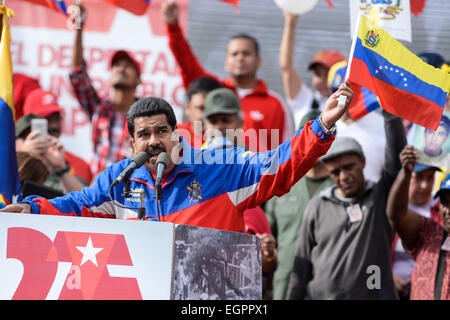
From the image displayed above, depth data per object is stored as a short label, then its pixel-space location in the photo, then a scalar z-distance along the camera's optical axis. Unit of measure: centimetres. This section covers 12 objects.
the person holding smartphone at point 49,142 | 1156
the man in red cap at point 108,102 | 1349
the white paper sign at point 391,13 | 1016
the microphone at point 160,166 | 663
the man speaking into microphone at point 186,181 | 764
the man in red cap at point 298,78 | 1369
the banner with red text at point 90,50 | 1554
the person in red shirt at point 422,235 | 1016
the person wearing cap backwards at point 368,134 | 1193
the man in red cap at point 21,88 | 1408
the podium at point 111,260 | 567
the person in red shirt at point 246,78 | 1314
